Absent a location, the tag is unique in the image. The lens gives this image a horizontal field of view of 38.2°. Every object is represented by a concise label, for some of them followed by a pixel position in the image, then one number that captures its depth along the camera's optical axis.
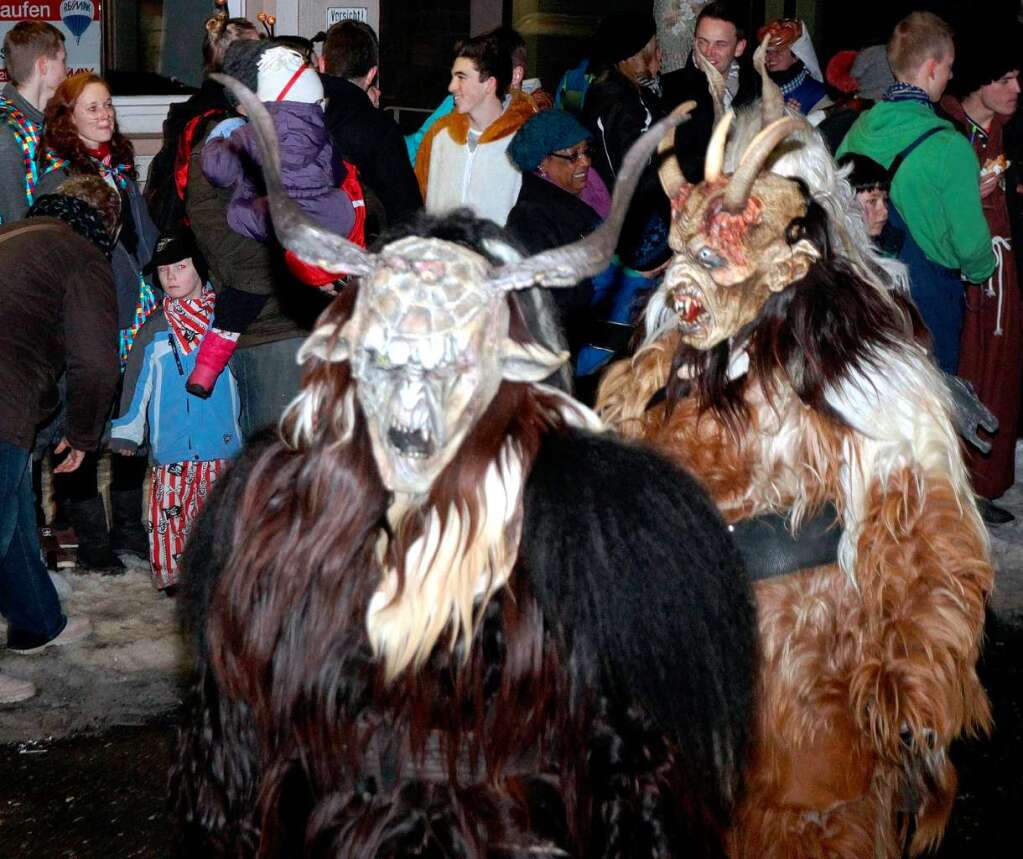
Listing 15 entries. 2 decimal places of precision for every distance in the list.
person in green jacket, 5.81
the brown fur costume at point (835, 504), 3.36
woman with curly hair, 6.28
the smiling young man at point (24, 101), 6.28
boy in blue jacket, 6.06
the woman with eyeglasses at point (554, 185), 5.72
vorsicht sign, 9.26
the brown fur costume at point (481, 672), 2.64
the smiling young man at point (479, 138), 6.55
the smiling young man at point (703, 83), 6.57
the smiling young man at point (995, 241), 6.73
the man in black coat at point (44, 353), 5.12
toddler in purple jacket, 5.16
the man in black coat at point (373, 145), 6.21
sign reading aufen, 9.09
